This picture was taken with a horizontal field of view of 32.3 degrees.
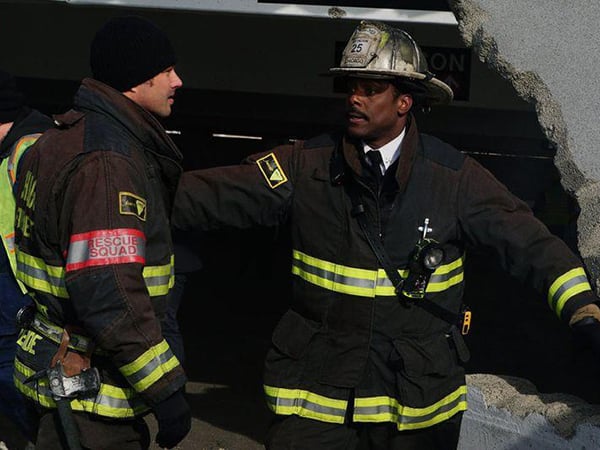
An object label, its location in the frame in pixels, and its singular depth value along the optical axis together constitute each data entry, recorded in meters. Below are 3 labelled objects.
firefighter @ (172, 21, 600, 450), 3.57
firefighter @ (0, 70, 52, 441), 4.04
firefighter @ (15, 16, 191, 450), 2.84
